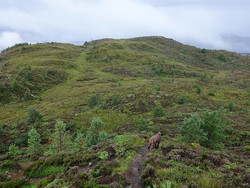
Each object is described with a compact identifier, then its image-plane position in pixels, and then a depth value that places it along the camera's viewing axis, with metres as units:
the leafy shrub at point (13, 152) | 14.87
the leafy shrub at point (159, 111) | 27.57
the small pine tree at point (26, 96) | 47.34
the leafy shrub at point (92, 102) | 39.19
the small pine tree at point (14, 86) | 48.97
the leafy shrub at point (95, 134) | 14.62
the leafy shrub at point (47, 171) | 8.85
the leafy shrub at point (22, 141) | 20.84
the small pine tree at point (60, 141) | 14.69
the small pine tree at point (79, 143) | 15.36
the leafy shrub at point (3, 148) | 18.75
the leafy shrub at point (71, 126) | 24.92
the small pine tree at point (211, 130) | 12.89
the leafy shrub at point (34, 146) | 15.07
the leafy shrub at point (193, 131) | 12.34
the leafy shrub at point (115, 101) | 37.38
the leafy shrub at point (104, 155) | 9.52
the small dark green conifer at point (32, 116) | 30.25
